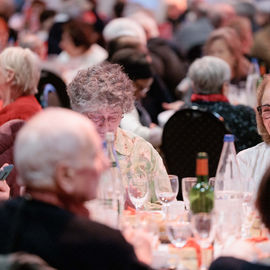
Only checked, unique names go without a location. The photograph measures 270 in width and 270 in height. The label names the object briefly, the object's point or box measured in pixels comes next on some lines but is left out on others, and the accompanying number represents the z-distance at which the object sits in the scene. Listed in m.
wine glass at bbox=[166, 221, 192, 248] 5.70
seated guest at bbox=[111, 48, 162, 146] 12.09
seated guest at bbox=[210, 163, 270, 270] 4.91
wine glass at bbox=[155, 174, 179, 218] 6.93
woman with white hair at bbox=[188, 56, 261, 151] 11.67
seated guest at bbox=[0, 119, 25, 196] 8.56
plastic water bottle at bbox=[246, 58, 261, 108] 13.98
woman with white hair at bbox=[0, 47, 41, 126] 10.52
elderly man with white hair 4.70
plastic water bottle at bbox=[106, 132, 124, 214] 6.45
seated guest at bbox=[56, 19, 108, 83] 17.42
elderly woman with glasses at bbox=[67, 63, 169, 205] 7.71
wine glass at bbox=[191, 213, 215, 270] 5.58
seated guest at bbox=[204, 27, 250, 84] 16.83
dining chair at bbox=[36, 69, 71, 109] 13.36
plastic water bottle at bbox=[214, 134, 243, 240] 5.98
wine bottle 6.32
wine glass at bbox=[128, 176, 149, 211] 6.95
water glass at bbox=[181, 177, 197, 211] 6.57
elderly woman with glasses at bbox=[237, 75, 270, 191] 7.96
